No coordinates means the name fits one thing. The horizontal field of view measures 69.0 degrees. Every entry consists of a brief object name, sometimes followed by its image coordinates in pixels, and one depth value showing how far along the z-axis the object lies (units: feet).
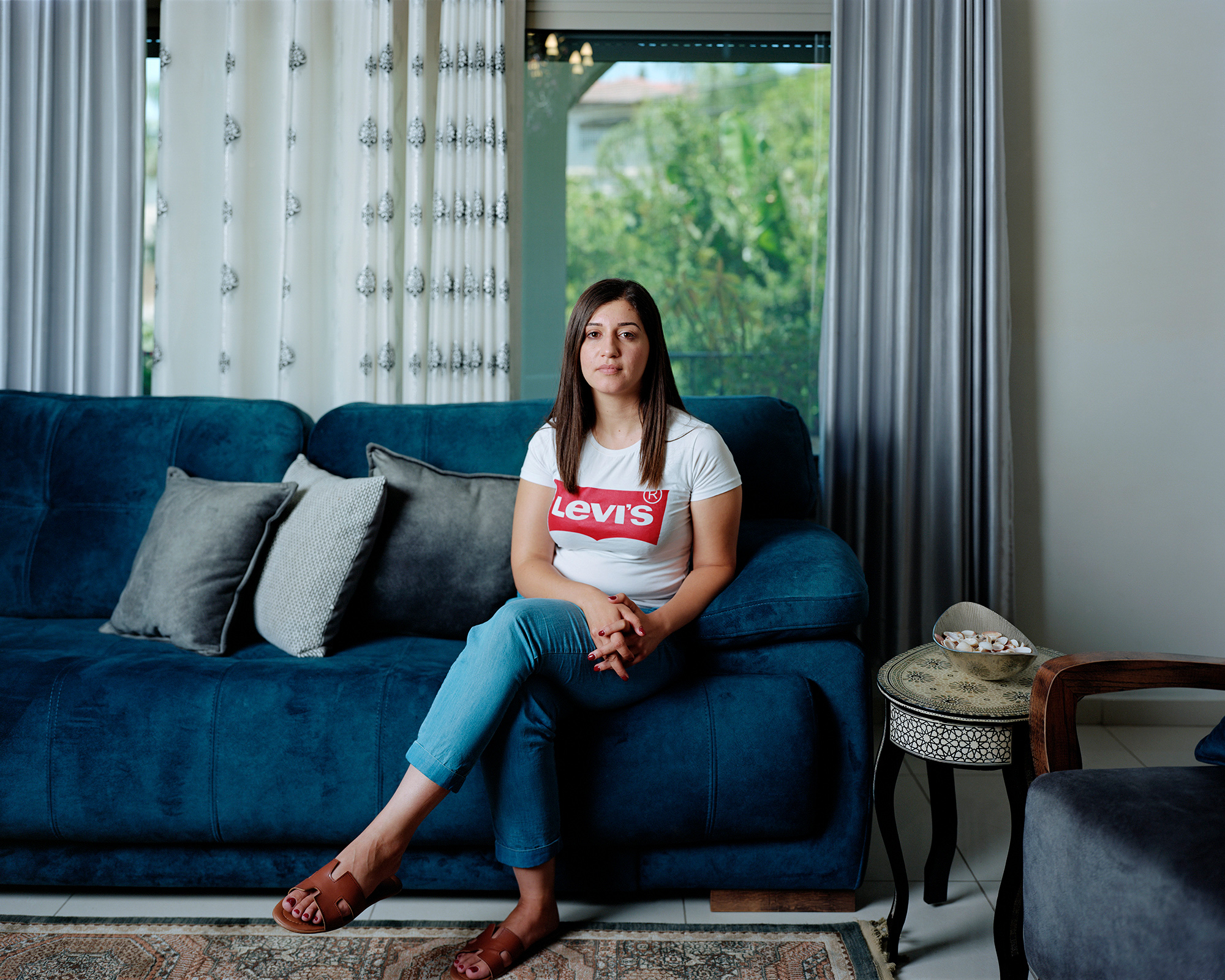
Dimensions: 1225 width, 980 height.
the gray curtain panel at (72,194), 8.37
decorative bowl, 4.80
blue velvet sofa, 5.05
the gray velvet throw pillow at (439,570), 6.37
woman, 4.63
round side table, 4.48
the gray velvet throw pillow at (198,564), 5.99
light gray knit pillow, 5.92
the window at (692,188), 9.12
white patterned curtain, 8.41
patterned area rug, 4.70
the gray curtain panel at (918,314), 8.22
